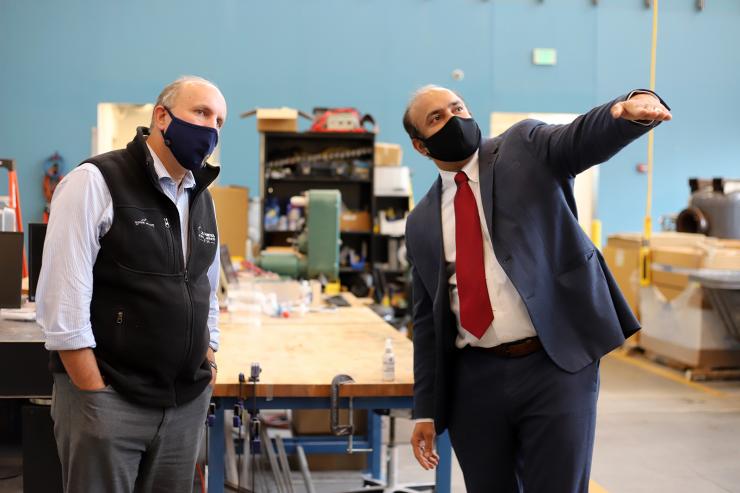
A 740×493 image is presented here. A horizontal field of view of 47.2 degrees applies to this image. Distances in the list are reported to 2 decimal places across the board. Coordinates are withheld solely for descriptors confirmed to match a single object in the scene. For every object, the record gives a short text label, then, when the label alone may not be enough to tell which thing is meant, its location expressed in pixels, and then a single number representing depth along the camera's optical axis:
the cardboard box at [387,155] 8.52
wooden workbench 2.95
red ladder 5.07
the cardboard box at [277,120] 7.72
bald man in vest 2.04
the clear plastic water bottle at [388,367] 3.04
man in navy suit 2.12
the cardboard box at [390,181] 8.23
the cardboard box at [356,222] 8.09
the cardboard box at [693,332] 7.35
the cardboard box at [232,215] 7.32
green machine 5.94
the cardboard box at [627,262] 8.77
